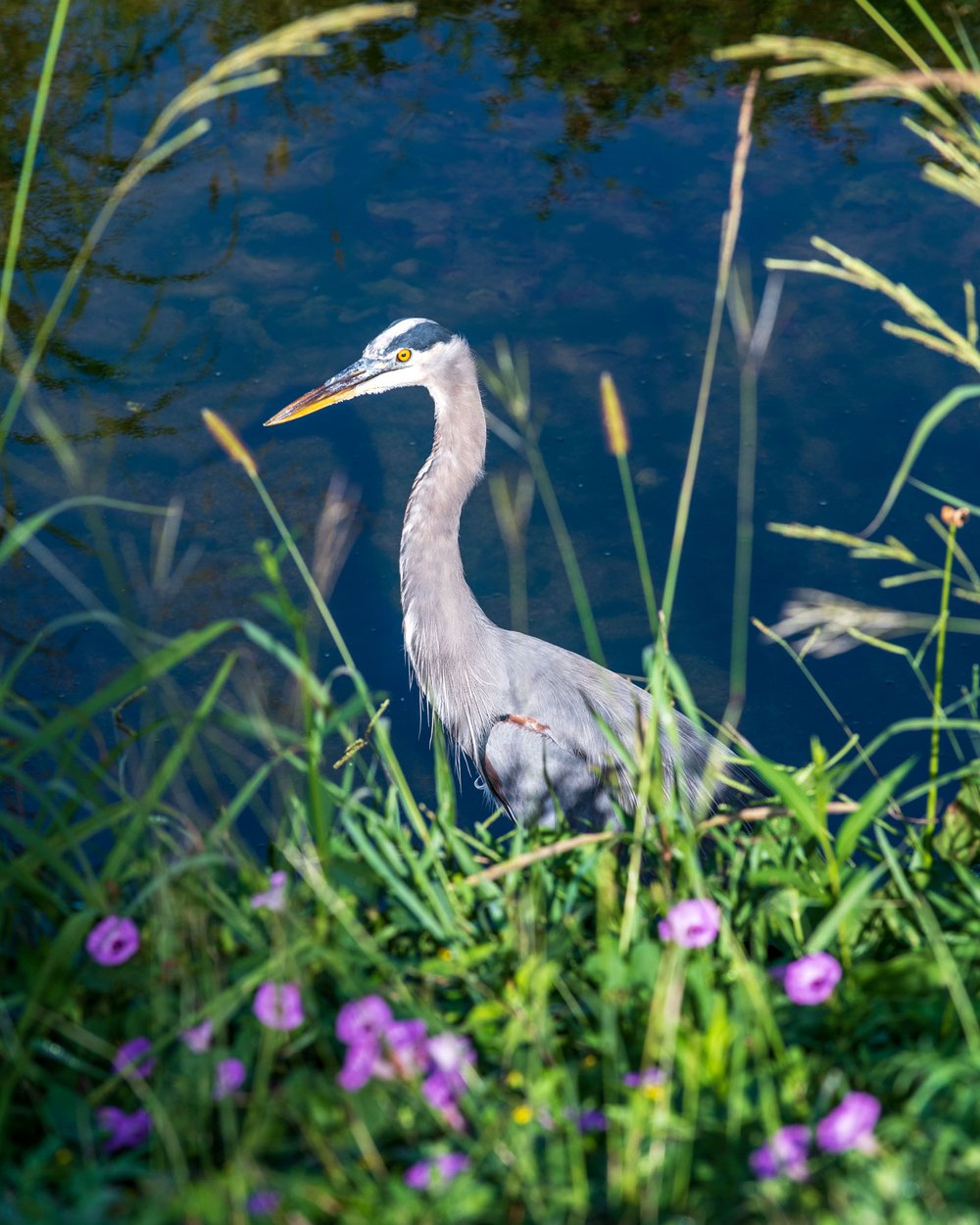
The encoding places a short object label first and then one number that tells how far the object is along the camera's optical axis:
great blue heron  11.19
